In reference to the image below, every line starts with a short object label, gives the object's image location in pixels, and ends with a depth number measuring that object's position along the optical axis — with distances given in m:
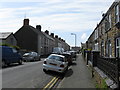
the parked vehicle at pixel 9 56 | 15.99
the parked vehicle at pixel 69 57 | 20.42
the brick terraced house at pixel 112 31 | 13.45
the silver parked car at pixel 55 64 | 12.55
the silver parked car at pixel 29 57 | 26.09
